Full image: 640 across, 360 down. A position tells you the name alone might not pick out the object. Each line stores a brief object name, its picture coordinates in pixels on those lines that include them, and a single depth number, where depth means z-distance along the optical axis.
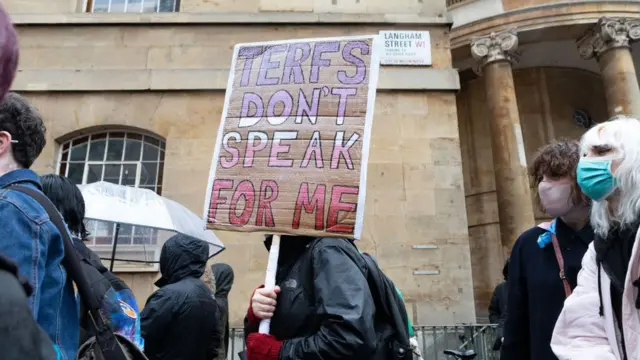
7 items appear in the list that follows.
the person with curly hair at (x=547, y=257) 2.67
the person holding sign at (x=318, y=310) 2.25
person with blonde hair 1.88
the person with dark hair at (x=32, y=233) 1.62
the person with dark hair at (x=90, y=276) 2.20
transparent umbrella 5.11
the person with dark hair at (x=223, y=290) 4.86
